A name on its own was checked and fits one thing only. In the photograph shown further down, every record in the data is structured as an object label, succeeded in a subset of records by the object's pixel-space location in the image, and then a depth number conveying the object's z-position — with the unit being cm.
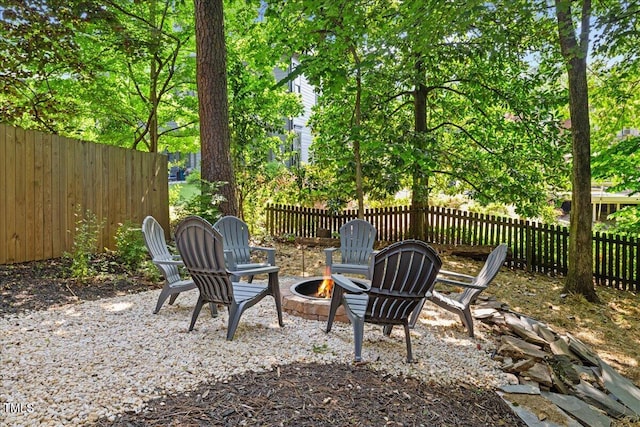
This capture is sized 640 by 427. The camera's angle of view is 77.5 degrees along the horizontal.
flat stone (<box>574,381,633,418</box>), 297
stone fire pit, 404
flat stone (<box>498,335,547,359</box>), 337
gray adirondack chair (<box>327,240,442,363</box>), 319
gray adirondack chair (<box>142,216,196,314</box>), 420
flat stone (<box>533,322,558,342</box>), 391
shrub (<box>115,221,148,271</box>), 600
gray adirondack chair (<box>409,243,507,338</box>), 385
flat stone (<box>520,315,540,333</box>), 405
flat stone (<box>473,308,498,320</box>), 434
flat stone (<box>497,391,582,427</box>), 248
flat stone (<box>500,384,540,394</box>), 282
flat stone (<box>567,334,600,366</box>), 373
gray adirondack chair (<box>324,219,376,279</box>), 562
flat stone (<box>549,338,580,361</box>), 366
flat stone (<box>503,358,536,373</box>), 313
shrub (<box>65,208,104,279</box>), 520
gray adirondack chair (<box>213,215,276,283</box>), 511
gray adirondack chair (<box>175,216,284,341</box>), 347
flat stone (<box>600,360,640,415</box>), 317
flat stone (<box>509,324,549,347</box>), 375
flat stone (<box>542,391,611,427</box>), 267
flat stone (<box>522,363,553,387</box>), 303
